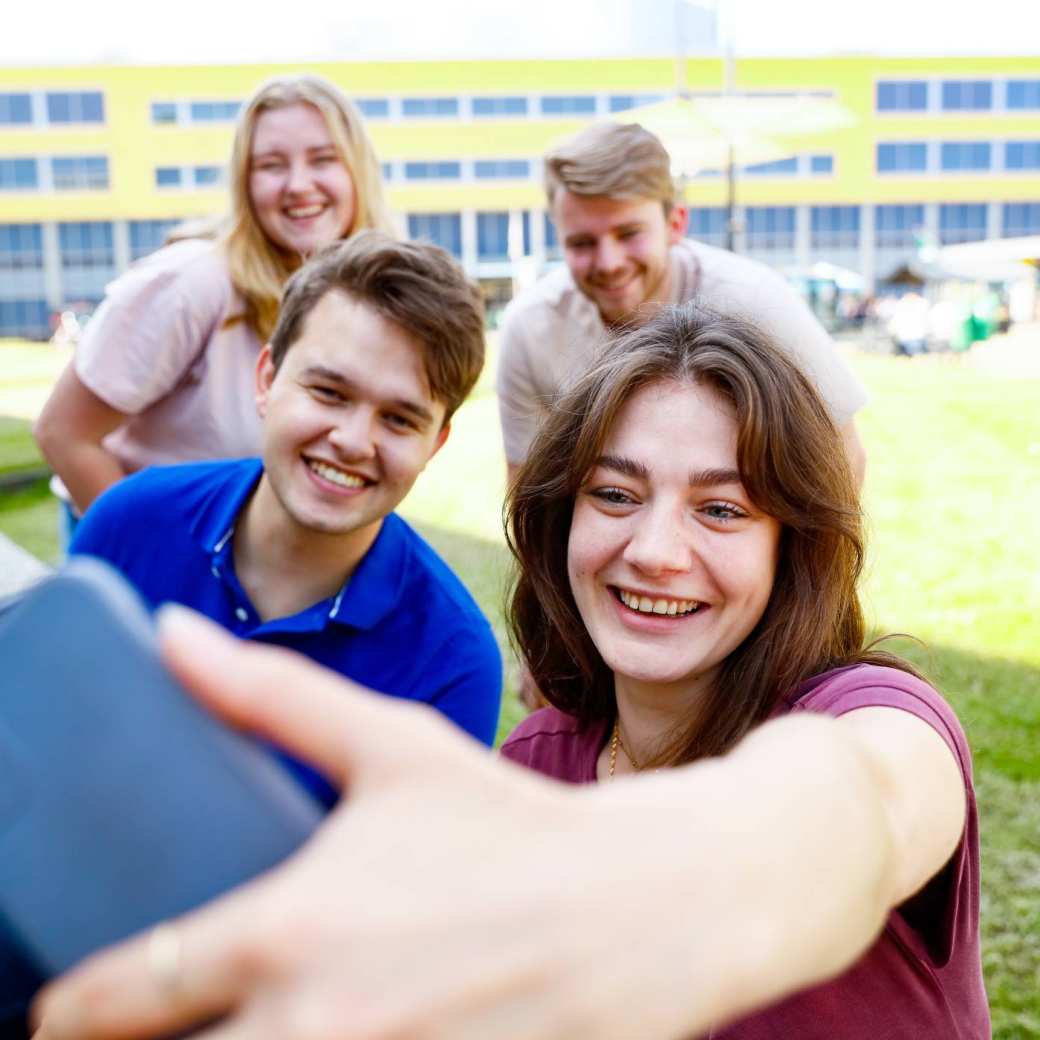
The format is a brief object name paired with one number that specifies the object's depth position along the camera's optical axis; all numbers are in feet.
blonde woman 8.59
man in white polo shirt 9.30
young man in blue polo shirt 6.37
